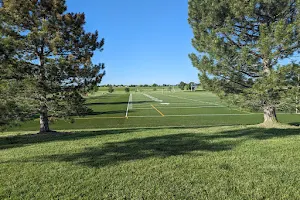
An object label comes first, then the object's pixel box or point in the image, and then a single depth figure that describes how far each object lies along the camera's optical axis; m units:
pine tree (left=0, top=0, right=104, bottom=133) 7.79
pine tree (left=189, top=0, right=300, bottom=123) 7.66
